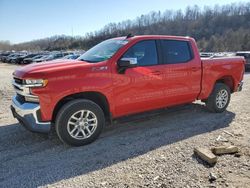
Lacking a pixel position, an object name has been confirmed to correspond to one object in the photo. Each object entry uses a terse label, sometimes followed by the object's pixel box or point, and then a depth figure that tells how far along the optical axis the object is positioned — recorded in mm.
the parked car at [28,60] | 28142
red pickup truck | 3055
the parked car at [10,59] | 33784
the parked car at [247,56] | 14060
